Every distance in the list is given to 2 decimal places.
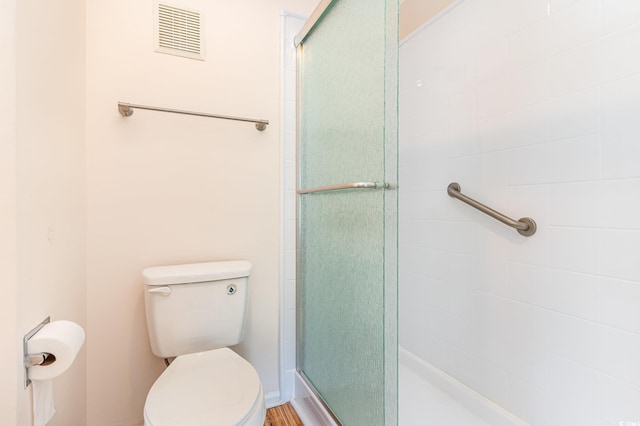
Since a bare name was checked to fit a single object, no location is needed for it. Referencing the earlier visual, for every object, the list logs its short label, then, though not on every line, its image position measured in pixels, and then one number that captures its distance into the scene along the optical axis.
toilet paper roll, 0.79
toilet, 0.93
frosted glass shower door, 0.90
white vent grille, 1.33
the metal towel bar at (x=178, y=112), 1.25
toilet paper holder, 0.77
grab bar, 1.14
